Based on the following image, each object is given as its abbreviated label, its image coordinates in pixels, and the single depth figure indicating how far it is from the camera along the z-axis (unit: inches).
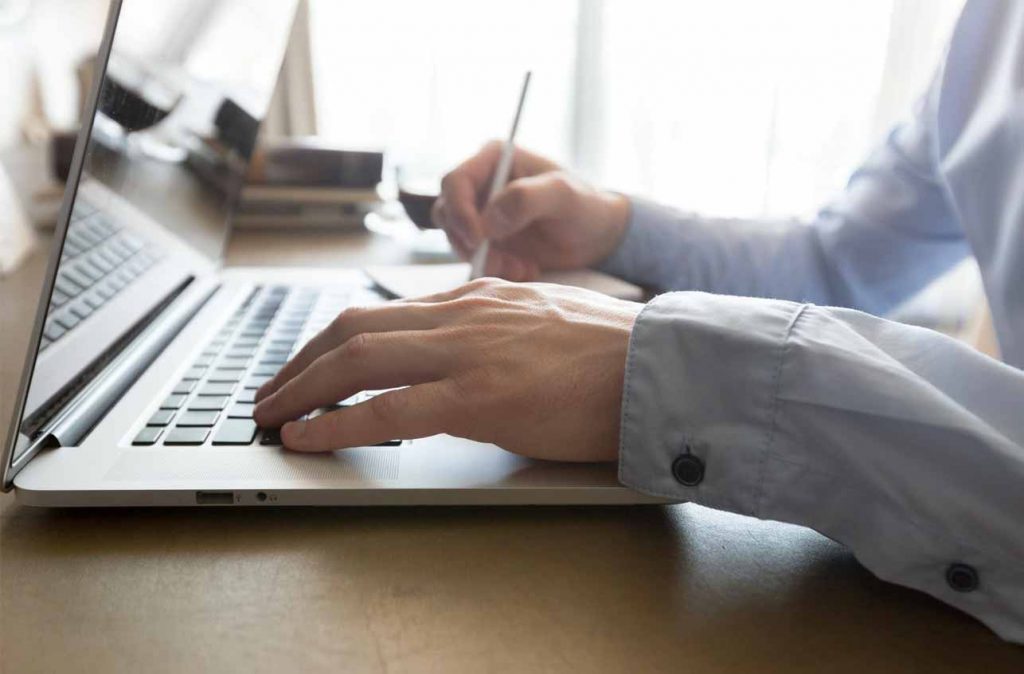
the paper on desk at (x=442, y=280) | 31.8
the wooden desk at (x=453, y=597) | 12.0
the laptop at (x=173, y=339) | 15.2
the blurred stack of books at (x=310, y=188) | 48.9
